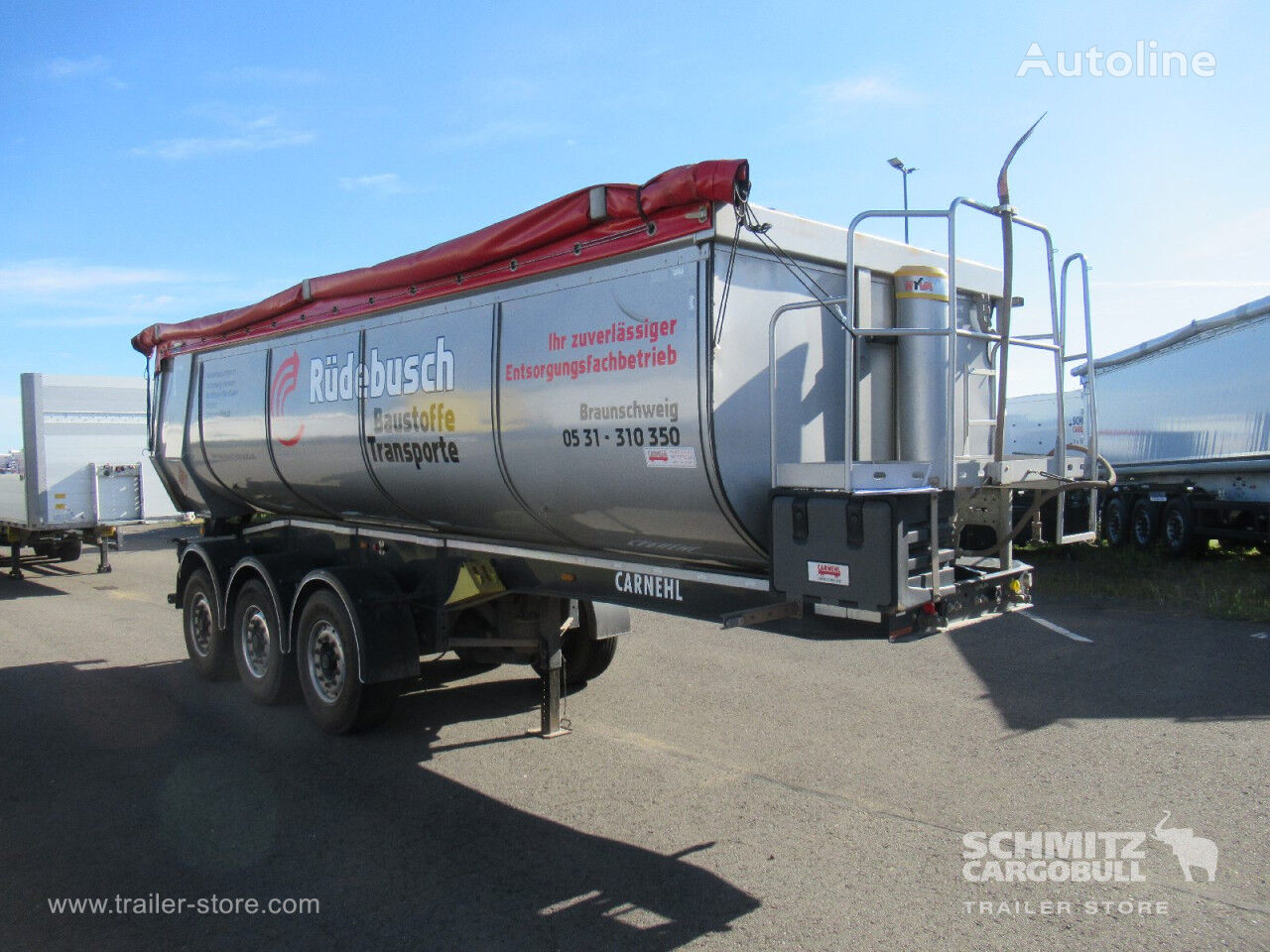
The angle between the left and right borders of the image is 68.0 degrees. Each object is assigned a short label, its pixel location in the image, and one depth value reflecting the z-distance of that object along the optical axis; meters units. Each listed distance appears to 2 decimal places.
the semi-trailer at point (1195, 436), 14.91
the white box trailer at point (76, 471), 15.07
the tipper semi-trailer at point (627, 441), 4.14
